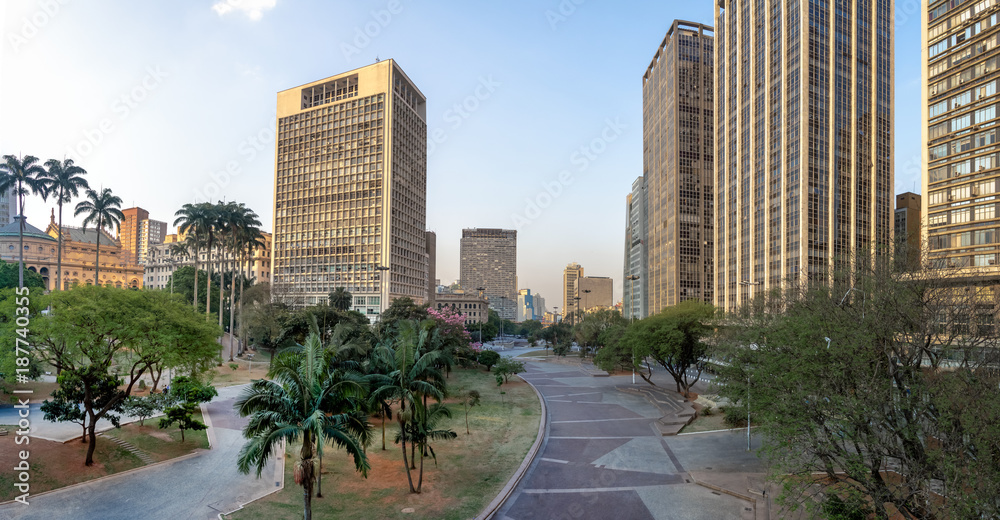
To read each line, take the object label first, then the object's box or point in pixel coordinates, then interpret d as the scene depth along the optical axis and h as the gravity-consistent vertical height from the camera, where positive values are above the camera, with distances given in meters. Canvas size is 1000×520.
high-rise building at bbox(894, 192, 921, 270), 97.71 +14.20
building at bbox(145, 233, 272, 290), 152.12 +1.59
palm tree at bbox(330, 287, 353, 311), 77.97 -4.44
